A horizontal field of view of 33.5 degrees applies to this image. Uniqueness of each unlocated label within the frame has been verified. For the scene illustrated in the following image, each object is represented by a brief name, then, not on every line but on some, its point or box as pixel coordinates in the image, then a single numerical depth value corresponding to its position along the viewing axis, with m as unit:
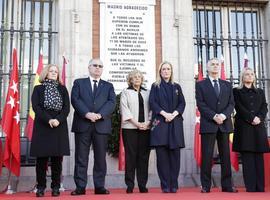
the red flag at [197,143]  7.74
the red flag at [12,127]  6.97
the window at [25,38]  8.23
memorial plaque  8.16
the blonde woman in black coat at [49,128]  5.56
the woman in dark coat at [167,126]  5.88
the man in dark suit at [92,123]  5.70
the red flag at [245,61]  8.29
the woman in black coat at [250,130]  6.18
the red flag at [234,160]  7.66
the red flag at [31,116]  7.27
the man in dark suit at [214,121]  5.92
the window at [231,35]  9.09
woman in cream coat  6.02
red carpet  4.85
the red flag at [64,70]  7.59
